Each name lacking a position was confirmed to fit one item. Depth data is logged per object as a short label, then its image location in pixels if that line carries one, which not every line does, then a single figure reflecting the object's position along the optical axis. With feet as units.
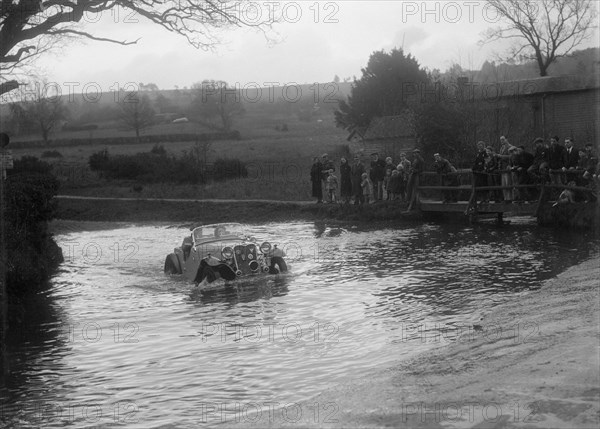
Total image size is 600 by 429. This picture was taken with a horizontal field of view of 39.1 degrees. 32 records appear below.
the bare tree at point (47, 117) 252.17
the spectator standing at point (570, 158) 82.99
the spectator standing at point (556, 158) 83.41
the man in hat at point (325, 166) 114.73
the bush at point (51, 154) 231.09
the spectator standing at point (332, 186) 113.19
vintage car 63.82
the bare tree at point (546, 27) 189.98
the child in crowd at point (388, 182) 105.09
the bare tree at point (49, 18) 70.90
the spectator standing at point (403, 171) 102.47
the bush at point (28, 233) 61.77
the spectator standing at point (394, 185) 103.81
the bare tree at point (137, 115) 278.05
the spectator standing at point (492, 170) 89.76
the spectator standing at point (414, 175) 98.73
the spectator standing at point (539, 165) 84.28
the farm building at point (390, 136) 145.68
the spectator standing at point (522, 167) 86.59
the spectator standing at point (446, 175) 97.35
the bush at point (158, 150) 209.77
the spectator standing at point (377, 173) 106.93
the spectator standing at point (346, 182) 109.09
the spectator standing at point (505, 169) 88.25
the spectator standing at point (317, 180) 113.91
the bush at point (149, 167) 172.14
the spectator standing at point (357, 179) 105.50
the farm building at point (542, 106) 127.44
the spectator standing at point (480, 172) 90.74
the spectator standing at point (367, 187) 107.55
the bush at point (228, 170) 169.17
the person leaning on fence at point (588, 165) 77.92
